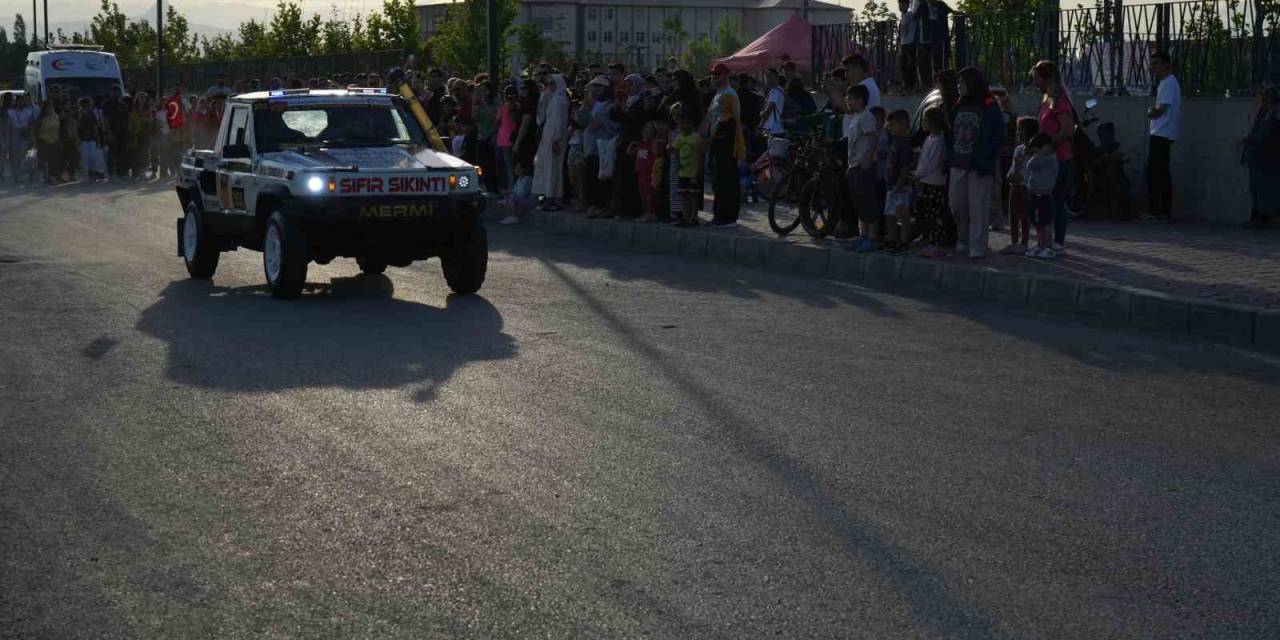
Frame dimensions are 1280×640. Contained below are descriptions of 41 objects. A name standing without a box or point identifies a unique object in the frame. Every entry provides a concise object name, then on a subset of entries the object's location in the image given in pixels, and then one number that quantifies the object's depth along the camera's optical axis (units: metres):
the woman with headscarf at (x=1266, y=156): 17.36
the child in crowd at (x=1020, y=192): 14.65
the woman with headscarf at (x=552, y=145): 21.06
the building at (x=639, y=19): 181.50
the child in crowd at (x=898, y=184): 14.98
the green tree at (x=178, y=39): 90.38
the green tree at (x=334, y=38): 77.00
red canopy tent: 39.69
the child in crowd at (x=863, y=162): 15.32
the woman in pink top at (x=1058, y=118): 14.40
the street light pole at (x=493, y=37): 26.27
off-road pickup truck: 12.83
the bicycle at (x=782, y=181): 17.12
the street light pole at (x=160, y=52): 55.38
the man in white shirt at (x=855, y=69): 16.33
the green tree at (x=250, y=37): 82.78
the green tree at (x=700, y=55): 125.03
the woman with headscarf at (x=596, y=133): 20.03
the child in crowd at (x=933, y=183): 14.49
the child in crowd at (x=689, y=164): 18.02
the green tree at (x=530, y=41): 94.74
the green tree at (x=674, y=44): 173.25
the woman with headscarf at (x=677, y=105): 18.28
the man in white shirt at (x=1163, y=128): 18.56
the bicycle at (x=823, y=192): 16.39
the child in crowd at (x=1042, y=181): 14.18
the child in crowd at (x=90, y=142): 34.78
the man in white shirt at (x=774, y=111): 20.86
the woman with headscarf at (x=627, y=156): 19.58
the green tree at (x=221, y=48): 90.56
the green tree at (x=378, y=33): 68.56
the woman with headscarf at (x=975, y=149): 14.01
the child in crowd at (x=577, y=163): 20.56
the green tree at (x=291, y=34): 73.81
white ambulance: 46.47
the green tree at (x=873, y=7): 72.38
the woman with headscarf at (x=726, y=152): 17.73
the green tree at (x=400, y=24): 68.19
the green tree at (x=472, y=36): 70.81
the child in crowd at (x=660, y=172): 18.81
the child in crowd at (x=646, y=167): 19.09
